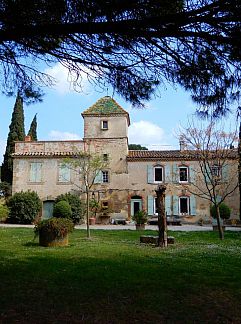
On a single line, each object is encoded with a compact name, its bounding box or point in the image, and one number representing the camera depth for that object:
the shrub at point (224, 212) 26.25
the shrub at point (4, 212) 23.34
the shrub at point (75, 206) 25.97
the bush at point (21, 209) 25.23
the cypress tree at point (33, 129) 37.49
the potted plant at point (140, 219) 20.22
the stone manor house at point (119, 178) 28.00
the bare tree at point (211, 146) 16.67
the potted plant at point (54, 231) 10.82
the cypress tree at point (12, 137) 31.41
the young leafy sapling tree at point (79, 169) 23.32
